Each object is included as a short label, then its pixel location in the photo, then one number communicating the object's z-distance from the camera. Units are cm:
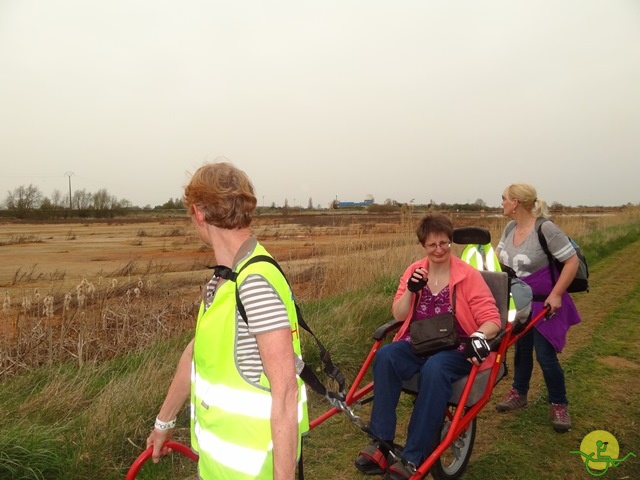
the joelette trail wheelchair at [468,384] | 284
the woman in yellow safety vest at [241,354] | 145
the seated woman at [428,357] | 287
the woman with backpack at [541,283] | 398
